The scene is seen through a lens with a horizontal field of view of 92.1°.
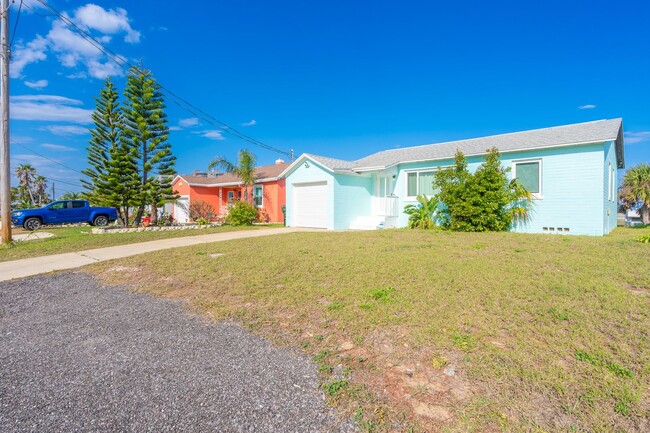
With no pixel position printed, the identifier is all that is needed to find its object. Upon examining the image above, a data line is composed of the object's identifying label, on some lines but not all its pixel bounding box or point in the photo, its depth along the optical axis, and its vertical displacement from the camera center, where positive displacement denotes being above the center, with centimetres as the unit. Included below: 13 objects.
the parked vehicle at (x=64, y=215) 1947 -24
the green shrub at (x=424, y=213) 1370 -13
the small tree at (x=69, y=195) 4297 +232
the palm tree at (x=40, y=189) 4344 +313
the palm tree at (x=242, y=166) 2073 +302
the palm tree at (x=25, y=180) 4200 +425
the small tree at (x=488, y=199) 1188 +41
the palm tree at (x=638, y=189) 1872 +127
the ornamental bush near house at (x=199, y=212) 2428 -10
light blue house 1096 +139
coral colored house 2183 +150
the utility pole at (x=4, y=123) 1104 +315
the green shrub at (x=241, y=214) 1777 -20
